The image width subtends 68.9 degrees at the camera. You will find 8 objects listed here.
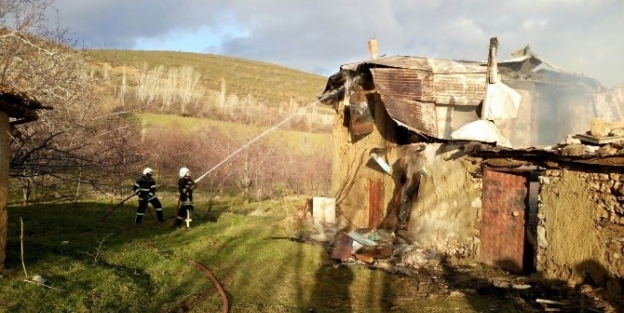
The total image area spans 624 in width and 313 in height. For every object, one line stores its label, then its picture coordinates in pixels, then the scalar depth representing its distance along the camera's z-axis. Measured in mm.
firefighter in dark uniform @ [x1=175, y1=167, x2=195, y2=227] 14383
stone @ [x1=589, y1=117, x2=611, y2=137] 8047
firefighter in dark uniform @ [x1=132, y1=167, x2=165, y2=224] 14688
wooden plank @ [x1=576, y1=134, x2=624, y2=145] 7727
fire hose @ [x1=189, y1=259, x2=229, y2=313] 7305
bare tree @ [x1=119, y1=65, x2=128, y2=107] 43212
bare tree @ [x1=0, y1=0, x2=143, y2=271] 11711
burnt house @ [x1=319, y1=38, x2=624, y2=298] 8631
